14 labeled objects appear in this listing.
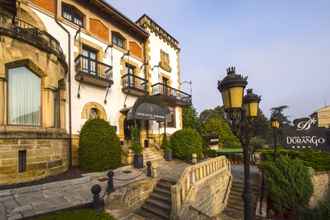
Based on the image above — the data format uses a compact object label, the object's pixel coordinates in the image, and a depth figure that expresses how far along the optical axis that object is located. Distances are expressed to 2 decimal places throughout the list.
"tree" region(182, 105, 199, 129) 30.19
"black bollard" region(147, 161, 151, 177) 9.50
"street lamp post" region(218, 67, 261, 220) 3.58
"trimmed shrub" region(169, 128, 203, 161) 15.72
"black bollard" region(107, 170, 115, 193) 7.16
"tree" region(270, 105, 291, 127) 66.05
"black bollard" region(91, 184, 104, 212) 5.50
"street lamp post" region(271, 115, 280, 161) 11.56
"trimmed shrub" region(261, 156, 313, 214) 9.62
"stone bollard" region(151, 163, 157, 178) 9.21
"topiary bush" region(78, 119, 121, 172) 10.36
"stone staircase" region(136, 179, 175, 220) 6.92
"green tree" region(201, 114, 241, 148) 32.84
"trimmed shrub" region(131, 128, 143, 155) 12.27
